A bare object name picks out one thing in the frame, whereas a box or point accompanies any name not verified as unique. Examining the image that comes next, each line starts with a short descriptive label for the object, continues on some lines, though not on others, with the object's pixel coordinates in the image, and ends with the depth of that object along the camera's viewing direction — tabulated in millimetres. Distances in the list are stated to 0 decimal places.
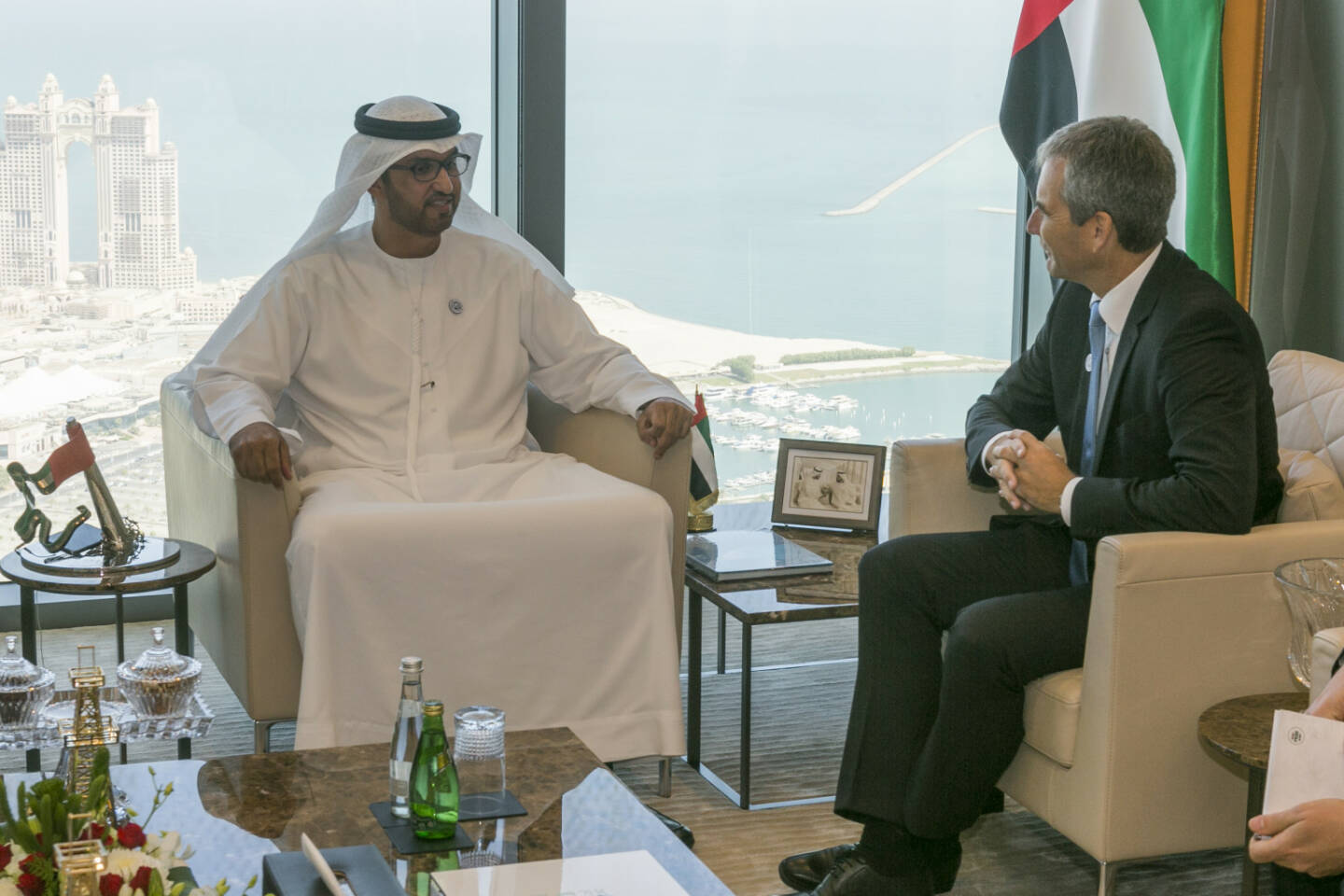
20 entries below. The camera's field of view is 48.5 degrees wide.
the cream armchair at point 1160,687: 2414
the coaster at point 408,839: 1923
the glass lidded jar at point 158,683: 2453
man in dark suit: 2551
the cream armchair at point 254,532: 2951
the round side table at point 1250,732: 2184
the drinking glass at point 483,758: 2102
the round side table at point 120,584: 2818
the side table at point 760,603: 3047
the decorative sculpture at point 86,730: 1913
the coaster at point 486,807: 2031
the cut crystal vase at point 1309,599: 2285
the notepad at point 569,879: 1807
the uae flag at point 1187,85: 4086
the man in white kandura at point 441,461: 2914
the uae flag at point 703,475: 3631
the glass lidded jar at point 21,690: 2400
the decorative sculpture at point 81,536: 2865
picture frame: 3680
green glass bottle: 1959
